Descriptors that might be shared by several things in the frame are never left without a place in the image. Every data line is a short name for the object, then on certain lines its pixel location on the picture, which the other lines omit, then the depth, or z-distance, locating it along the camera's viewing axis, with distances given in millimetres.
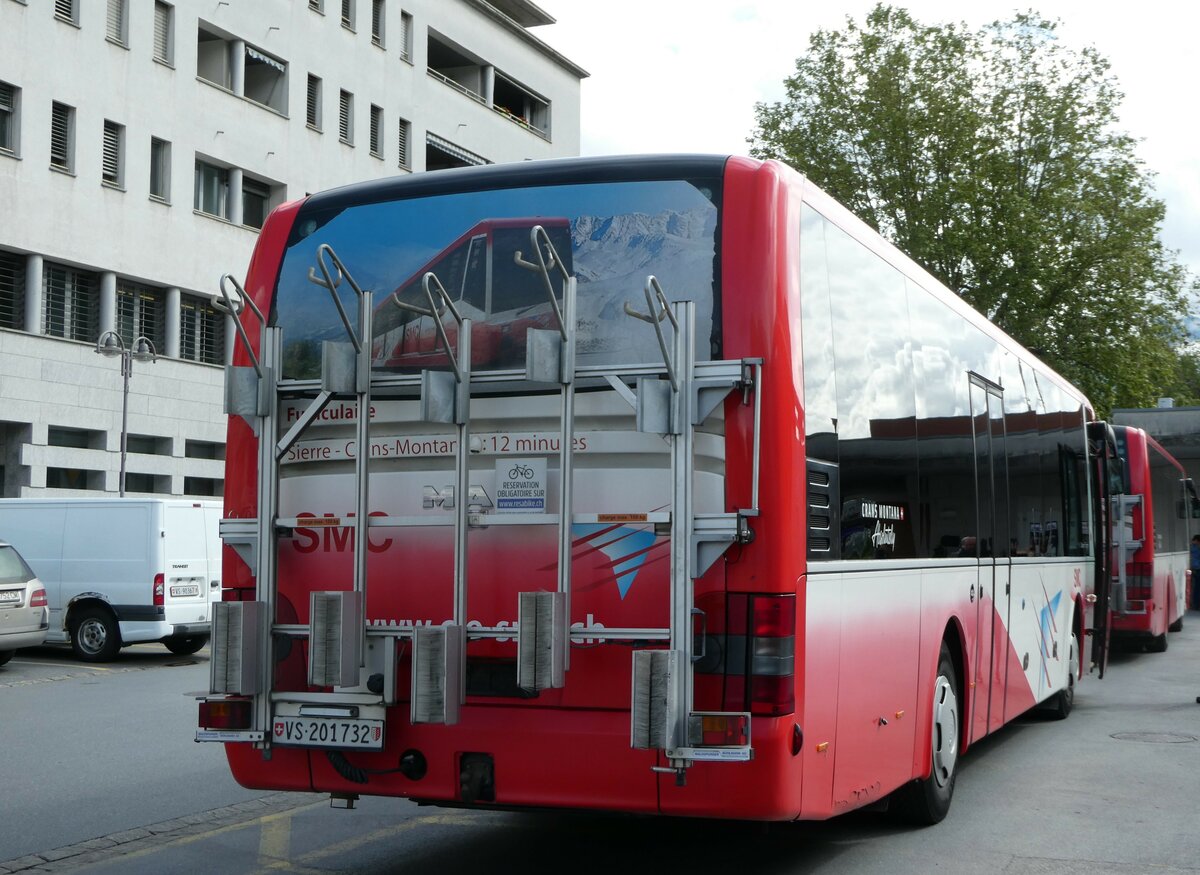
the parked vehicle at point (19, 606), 18328
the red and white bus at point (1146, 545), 21406
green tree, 48969
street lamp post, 29906
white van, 19922
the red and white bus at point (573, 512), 5918
